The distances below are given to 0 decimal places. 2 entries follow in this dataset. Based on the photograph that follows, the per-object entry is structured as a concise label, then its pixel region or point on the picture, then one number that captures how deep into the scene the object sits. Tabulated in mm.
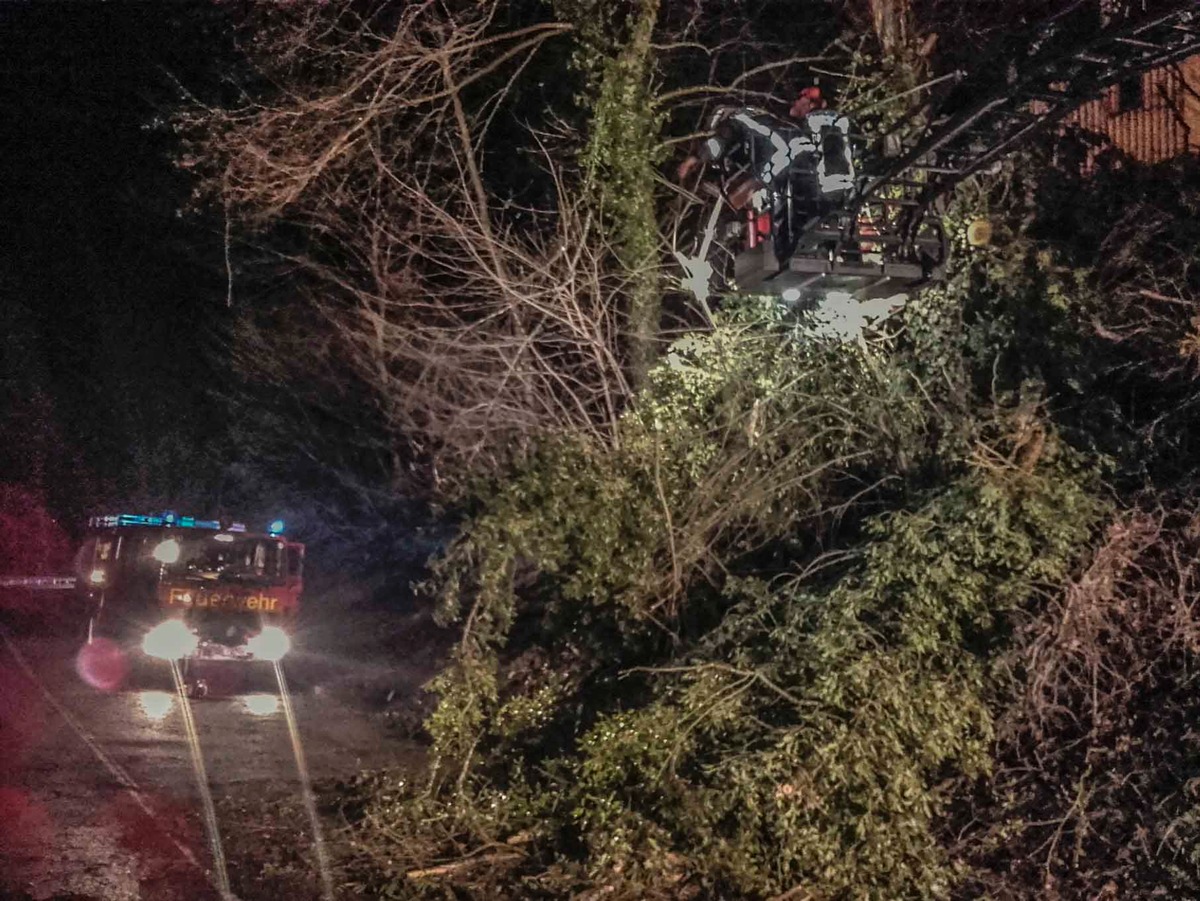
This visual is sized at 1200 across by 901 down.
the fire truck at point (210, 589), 15781
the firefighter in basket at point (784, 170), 8781
